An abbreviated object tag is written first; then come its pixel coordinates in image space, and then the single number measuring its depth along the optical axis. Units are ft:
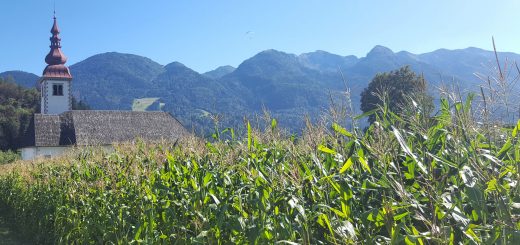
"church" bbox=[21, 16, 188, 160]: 147.84
